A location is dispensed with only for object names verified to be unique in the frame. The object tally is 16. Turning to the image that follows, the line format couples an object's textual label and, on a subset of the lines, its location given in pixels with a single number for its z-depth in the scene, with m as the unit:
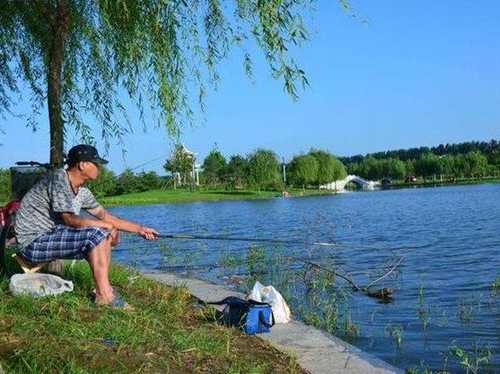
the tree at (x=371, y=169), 167.00
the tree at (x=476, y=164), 142.50
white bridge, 119.25
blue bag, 5.85
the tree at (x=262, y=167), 97.81
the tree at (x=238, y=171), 100.56
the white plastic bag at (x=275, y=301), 6.36
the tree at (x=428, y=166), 153.12
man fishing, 5.87
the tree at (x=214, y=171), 87.00
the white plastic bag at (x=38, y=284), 5.90
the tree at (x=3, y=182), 37.20
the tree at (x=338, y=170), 115.62
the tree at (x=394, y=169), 160.62
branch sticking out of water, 10.16
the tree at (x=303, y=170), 111.50
